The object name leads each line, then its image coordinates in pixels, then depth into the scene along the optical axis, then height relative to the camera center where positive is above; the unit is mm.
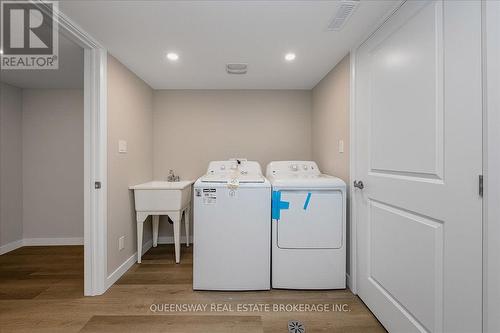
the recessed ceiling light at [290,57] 2175 +963
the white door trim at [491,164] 955 +9
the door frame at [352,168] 2023 -20
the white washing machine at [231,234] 2053 -556
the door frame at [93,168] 1973 -19
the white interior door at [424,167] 1065 -6
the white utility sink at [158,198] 2539 -325
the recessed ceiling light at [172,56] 2172 +961
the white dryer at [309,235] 2064 -564
